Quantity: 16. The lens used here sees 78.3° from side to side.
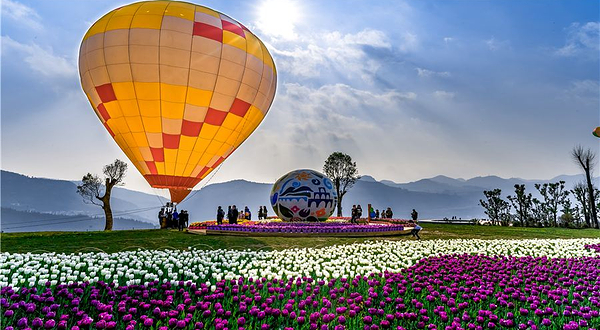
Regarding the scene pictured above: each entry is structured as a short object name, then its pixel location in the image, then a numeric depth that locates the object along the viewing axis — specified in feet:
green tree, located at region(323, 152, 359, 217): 198.80
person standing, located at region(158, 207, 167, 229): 97.73
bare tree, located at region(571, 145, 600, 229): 131.49
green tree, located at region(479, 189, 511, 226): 206.28
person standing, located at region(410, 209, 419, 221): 116.88
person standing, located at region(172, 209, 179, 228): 90.34
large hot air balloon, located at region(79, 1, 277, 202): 62.39
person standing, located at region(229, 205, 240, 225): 89.30
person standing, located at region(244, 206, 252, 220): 118.36
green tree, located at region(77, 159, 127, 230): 137.49
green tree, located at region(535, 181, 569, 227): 184.44
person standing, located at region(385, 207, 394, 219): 132.67
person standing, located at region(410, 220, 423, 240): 64.59
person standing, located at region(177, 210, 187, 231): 85.41
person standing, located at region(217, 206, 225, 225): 91.85
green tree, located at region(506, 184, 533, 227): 178.50
